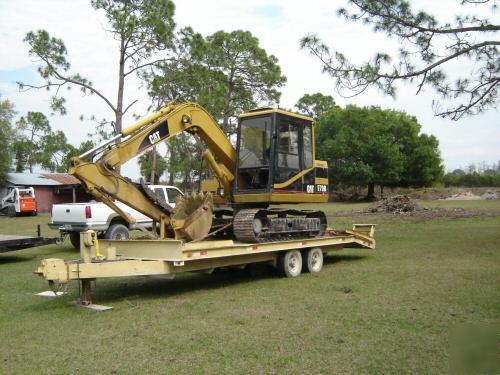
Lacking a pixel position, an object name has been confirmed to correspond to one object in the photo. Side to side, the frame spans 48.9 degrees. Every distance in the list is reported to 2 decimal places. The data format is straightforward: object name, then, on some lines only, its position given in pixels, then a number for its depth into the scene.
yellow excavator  9.55
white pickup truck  16.00
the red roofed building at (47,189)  47.72
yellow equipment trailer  7.96
